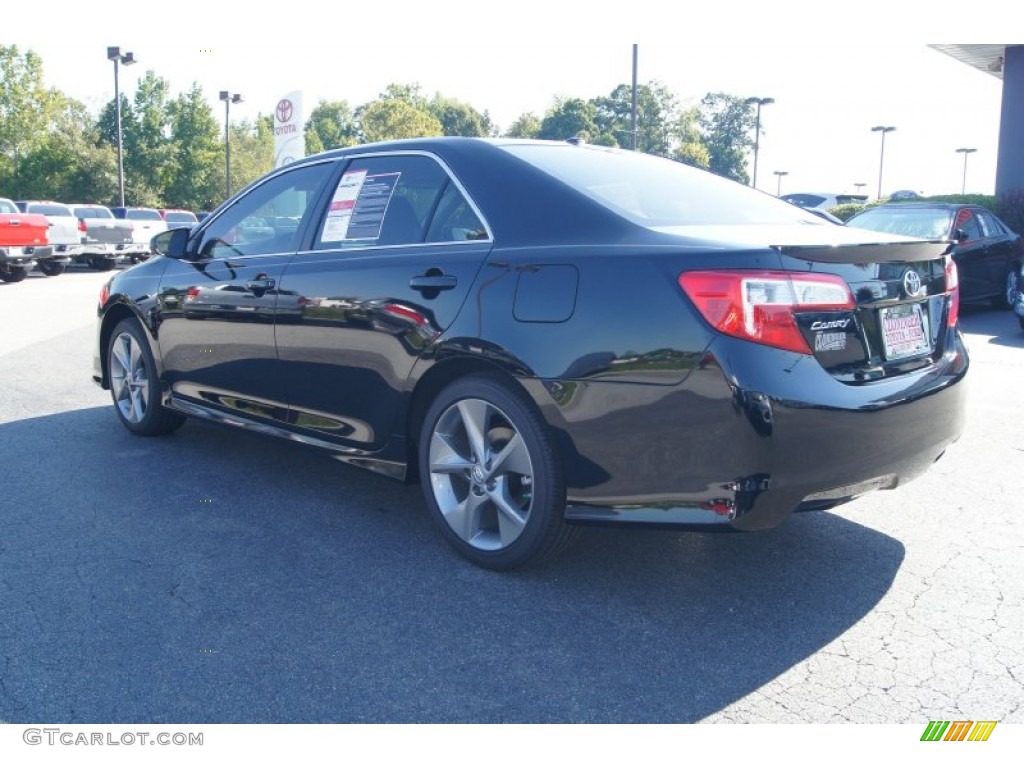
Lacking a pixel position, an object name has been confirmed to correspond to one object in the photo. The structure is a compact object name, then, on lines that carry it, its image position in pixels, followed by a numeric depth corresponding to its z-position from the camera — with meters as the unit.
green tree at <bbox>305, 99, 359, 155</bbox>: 113.75
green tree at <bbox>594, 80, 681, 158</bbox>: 97.25
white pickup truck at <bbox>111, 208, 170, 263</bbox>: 25.36
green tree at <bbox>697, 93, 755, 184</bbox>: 106.44
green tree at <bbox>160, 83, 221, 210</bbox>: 62.41
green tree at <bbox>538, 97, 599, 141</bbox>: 96.81
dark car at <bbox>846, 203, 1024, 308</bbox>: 12.21
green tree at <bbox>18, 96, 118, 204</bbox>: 53.34
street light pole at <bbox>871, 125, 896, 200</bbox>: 61.97
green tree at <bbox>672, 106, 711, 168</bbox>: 92.81
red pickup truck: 18.70
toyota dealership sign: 19.08
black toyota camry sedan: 2.99
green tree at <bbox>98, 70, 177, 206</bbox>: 59.69
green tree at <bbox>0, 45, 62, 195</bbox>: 49.06
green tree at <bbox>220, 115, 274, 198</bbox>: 64.69
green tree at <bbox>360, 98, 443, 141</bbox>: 68.31
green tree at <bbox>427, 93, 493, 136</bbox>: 103.50
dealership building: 20.03
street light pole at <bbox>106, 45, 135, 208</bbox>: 33.84
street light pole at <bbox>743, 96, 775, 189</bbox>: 39.84
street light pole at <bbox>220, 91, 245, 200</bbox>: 42.96
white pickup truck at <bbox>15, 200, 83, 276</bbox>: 20.94
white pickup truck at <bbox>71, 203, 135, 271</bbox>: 23.48
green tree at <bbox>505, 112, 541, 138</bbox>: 97.71
